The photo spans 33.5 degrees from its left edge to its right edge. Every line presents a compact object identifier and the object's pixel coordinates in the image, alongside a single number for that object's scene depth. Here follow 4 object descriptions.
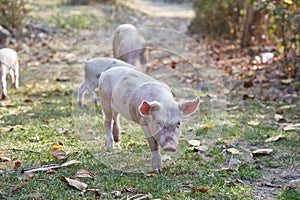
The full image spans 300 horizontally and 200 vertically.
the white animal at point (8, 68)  6.29
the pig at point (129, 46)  6.60
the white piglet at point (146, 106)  3.49
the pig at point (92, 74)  5.61
